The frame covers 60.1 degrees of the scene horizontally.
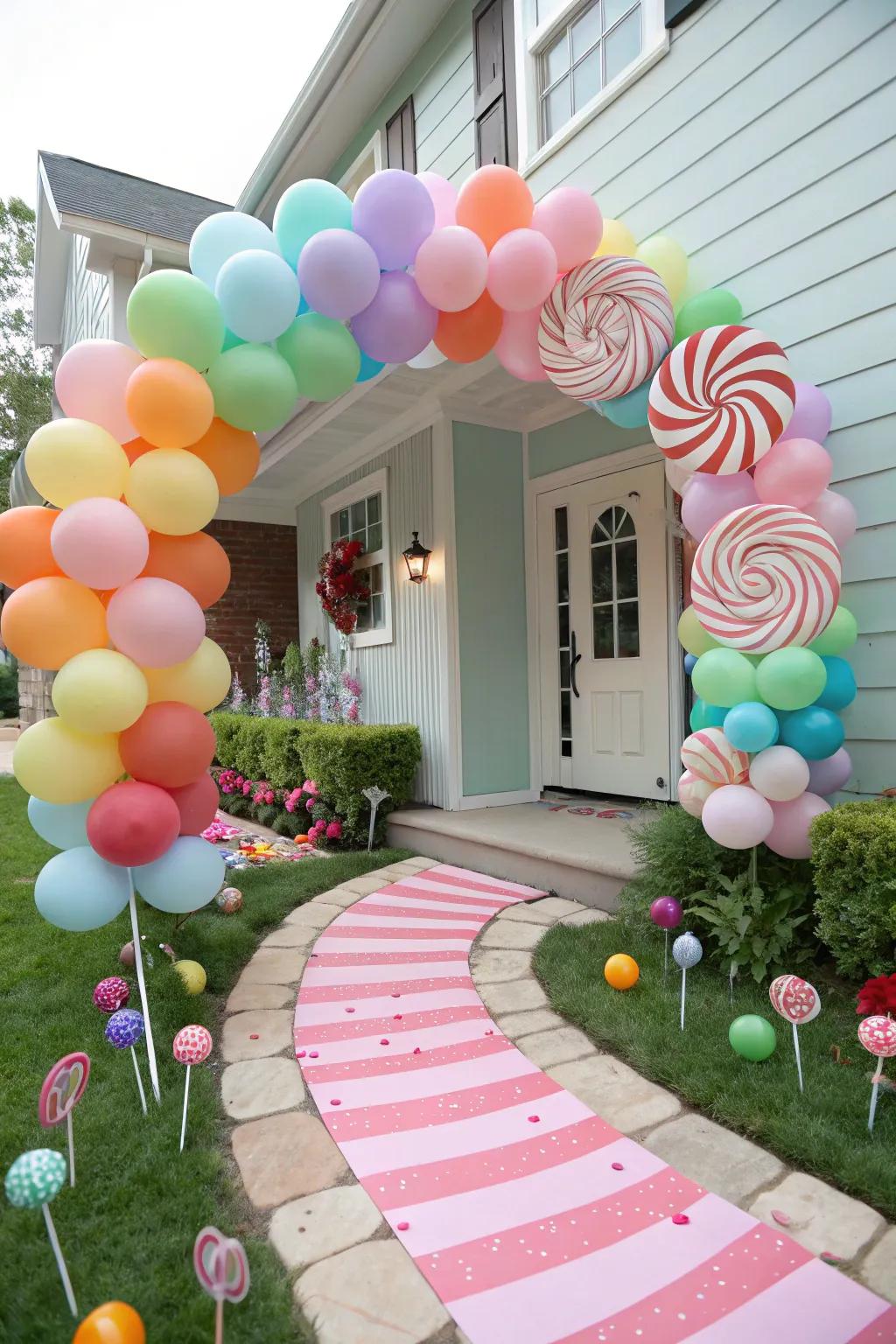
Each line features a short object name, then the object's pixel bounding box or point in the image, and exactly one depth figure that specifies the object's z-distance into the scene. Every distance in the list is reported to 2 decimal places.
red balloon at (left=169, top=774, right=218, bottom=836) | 2.45
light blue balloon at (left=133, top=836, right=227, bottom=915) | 2.33
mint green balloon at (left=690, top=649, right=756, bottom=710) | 2.51
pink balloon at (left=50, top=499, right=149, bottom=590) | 2.11
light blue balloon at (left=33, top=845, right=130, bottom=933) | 2.20
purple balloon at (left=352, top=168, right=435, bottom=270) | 2.59
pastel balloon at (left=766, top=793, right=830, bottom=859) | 2.50
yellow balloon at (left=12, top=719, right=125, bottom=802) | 2.18
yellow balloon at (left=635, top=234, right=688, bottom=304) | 3.12
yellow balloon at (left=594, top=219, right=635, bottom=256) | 3.16
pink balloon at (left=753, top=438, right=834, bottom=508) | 2.54
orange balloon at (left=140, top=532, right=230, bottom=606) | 2.40
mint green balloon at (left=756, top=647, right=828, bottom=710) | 2.36
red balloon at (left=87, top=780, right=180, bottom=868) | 2.18
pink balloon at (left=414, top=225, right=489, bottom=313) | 2.66
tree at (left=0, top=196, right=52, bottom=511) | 19.27
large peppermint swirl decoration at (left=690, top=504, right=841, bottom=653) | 2.37
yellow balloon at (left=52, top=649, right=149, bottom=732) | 2.11
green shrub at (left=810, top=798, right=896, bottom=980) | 2.17
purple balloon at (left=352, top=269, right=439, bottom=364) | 2.74
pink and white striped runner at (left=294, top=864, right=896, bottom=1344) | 1.35
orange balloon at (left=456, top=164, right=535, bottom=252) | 2.79
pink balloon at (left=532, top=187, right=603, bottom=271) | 2.82
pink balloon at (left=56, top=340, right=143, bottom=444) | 2.34
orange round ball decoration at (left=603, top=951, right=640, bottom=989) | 2.60
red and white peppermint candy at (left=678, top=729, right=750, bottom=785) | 2.58
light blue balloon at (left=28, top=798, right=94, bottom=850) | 2.33
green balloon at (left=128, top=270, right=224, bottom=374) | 2.29
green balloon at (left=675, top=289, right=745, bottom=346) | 2.90
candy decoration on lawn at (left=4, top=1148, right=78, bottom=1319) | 1.15
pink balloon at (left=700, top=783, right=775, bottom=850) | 2.45
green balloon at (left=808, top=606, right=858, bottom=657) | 2.60
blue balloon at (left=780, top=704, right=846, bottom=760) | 2.47
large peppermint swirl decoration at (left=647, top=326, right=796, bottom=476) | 2.52
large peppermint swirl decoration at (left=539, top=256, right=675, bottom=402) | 2.83
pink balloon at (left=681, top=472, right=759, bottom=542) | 2.66
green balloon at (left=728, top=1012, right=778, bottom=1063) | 2.09
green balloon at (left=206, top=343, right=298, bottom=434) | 2.45
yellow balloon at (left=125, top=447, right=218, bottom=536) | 2.26
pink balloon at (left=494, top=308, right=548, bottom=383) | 3.04
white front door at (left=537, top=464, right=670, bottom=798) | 4.72
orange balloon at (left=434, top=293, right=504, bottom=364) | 2.93
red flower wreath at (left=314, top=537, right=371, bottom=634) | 6.38
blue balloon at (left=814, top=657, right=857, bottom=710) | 2.58
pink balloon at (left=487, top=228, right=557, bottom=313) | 2.73
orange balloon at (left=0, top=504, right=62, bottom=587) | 2.22
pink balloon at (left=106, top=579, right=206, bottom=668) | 2.20
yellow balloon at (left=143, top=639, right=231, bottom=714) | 2.37
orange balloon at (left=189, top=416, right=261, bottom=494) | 2.55
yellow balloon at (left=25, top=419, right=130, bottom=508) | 2.17
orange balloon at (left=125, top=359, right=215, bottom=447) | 2.24
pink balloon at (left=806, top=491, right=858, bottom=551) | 2.63
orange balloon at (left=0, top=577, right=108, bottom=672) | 2.14
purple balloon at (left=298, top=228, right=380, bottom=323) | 2.49
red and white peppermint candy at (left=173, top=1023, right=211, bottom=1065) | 1.88
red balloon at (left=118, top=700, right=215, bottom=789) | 2.28
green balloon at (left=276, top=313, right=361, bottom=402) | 2.62
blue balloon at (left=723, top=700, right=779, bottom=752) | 2.43
